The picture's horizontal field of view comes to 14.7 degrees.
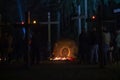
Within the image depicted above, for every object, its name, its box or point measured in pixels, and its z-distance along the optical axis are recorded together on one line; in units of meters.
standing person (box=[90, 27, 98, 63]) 23.45
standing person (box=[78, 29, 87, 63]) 24.78
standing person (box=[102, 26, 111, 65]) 22.19
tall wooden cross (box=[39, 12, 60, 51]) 32.97
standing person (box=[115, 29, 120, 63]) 22.81
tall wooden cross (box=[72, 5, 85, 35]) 29.94
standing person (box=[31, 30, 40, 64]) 24.38
